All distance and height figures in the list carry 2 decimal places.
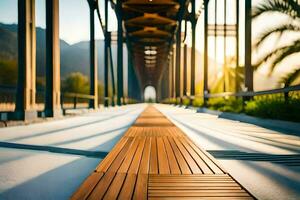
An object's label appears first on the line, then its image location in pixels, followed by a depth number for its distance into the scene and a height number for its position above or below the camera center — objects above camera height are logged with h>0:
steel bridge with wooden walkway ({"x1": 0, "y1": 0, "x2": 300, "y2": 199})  1.88 -0.57
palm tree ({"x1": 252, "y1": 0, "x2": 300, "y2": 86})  6.86 +1.78
